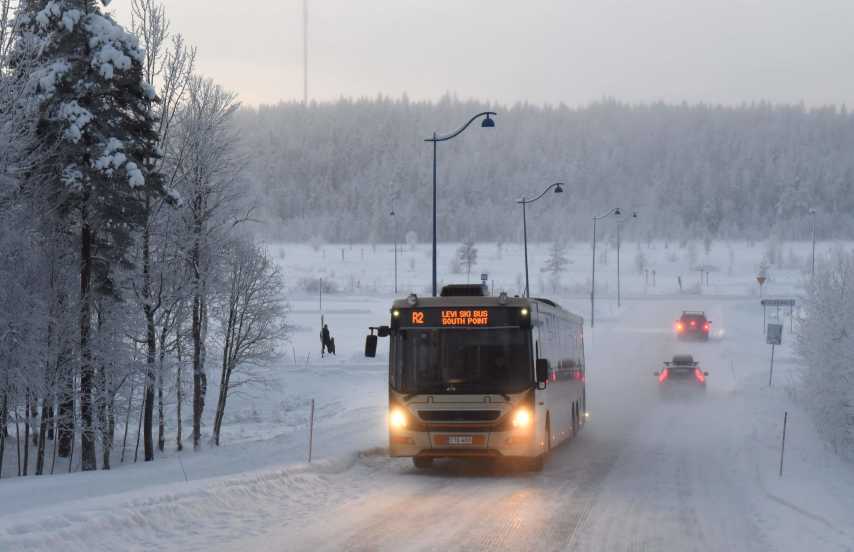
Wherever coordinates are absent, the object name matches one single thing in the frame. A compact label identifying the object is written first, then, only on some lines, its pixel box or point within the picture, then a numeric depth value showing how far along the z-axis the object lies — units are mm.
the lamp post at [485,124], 30992
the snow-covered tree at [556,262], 132375
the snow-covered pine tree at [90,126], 27141
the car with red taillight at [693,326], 67438
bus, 18062
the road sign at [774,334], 39688
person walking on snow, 56250
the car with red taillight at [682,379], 38938
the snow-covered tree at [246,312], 36344
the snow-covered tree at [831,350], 33344
